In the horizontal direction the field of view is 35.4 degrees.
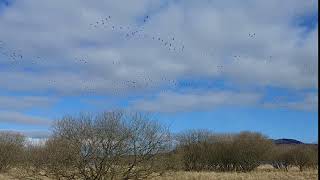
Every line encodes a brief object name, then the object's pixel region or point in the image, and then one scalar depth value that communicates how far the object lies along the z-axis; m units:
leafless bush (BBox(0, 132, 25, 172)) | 46.25
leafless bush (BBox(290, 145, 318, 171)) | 64.44
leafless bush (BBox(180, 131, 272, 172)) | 65.19
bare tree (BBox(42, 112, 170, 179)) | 26.59
